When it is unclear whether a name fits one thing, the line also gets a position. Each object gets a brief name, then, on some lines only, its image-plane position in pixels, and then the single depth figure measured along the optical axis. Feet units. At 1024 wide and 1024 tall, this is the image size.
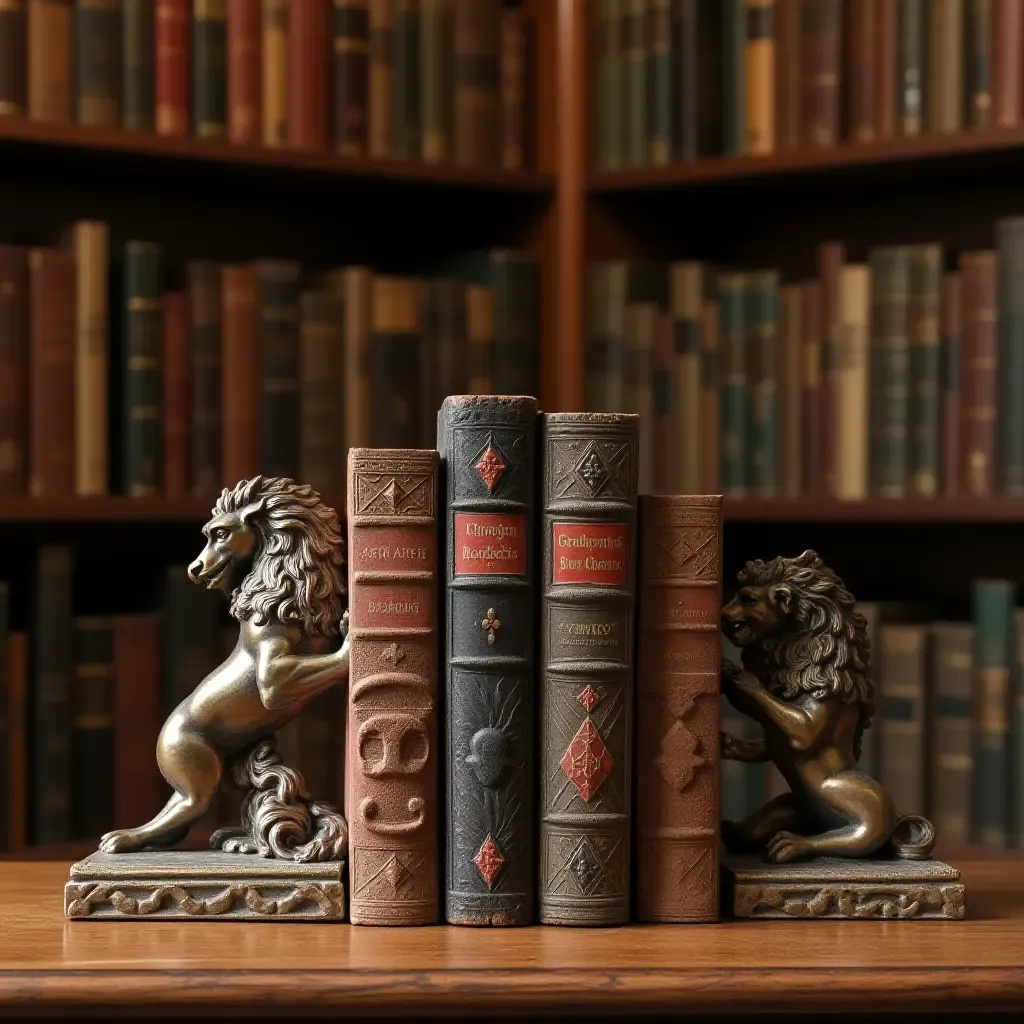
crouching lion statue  4.16
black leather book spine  4.02
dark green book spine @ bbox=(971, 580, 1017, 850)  5.53
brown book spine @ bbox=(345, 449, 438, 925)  4.02
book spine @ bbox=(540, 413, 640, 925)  4.02
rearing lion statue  4.12
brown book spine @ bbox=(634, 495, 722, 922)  4.06
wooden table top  3.75
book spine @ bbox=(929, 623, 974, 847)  5.56
